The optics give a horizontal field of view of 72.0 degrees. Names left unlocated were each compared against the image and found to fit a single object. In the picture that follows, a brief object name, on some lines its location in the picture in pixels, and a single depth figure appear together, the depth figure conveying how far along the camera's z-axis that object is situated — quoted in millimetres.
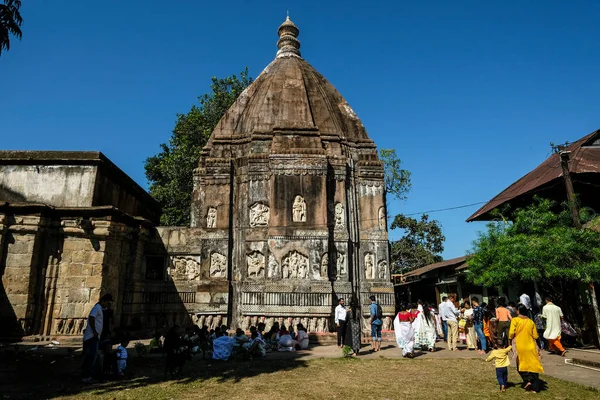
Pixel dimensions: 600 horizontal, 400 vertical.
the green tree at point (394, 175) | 27438
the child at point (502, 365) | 6314
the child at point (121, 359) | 7227
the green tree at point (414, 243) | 34562
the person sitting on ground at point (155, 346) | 9805
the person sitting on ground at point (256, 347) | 9296
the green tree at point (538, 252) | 9945
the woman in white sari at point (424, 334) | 10703
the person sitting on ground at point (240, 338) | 9391
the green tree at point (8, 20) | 6652
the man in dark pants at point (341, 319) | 10836
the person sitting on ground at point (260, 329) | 10433
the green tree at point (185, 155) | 24797
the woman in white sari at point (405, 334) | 9633
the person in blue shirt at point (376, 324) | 10609
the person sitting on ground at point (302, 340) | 11016
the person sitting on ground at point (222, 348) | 9086
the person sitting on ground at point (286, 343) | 10648
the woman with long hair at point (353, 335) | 9766
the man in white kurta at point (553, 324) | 9328
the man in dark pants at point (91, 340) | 6958
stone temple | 10977
